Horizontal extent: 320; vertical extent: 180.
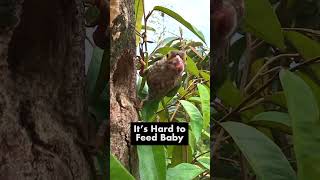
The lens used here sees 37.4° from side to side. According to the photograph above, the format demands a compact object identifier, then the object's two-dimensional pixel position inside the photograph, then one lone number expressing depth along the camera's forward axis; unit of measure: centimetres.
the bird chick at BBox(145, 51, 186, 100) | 73
